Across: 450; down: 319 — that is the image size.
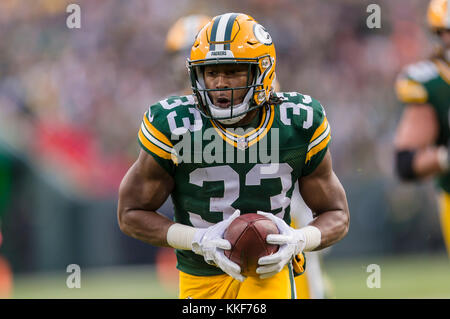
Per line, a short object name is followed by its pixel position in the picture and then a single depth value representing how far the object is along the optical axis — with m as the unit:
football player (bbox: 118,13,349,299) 5.83
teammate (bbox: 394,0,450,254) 8.62
